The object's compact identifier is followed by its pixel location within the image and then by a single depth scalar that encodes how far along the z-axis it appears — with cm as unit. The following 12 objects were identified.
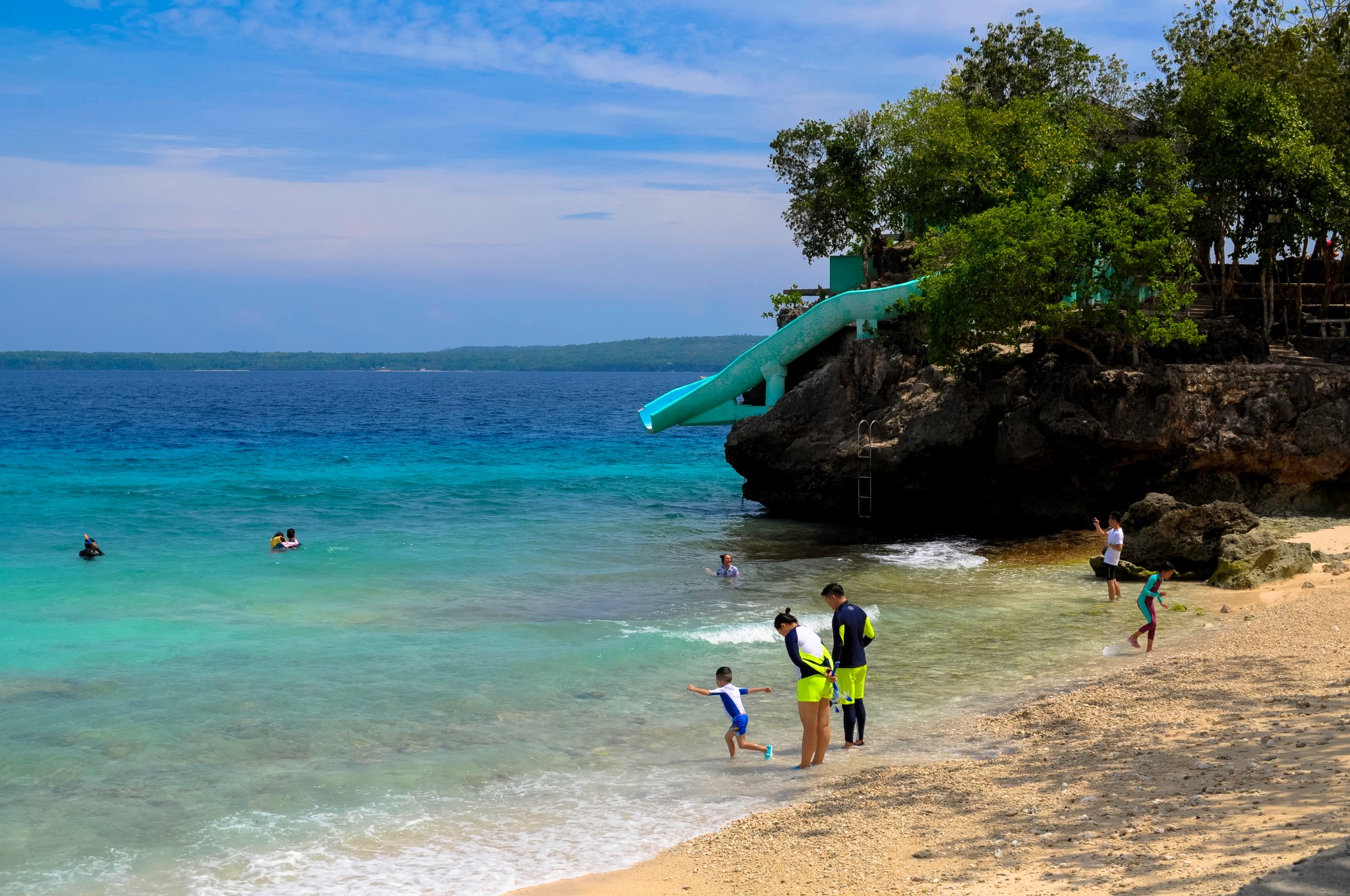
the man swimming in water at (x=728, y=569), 2264
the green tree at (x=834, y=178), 3800
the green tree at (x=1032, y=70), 3881
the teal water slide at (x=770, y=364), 3038
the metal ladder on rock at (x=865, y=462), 2844
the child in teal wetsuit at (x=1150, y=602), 1500
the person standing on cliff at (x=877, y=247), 3872
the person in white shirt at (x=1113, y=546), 1962
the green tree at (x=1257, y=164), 2747
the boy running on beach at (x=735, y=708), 1182
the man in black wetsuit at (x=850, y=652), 1121
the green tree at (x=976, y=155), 3053
